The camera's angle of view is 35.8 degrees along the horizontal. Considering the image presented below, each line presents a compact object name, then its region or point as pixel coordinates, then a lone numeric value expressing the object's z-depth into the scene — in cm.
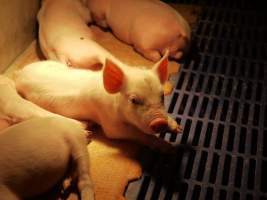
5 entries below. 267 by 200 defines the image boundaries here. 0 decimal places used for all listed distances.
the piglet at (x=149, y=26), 232
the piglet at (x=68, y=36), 207
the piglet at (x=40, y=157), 143
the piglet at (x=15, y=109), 178
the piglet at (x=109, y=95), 160
